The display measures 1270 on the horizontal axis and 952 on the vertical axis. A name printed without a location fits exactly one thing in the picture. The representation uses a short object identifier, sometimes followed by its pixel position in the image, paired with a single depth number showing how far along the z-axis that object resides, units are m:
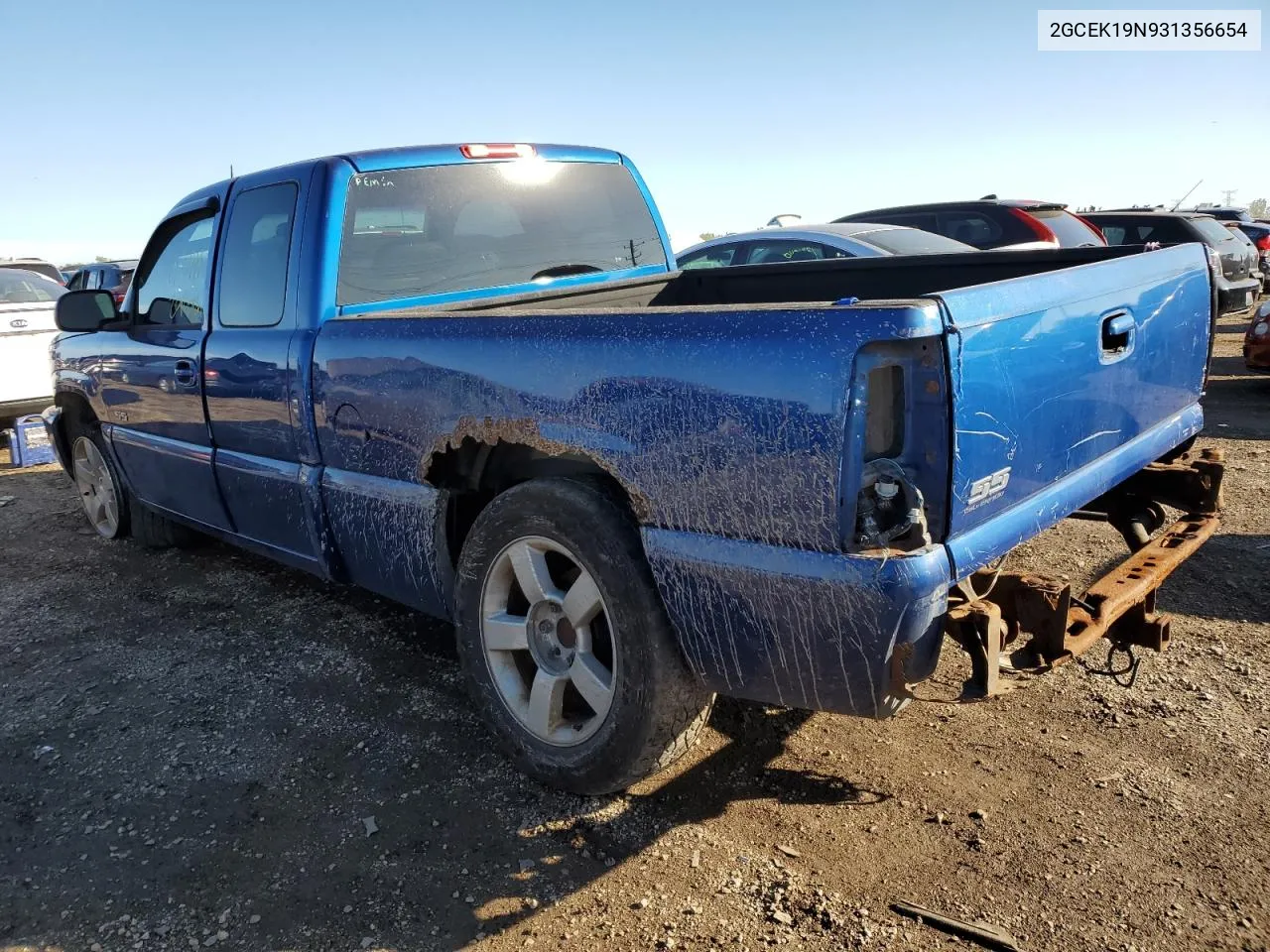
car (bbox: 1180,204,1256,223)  19.23
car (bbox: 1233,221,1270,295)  15.80
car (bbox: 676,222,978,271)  7.18
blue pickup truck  2.11
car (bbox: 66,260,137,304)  14.55
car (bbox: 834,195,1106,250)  8.71
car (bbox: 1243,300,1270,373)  8.62
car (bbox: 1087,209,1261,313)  10.44
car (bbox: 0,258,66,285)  11.96
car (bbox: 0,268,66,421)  8.52
